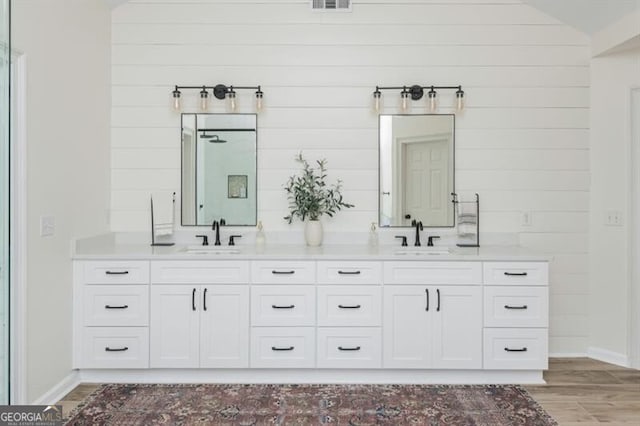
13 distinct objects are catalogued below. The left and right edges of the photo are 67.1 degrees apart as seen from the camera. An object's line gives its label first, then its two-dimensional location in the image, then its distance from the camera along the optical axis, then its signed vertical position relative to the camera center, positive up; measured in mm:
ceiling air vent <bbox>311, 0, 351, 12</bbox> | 3836 +1645
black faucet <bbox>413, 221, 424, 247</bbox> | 3763 -149
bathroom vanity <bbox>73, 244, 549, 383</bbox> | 3256 -677
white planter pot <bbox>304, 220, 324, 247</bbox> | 3683 -164
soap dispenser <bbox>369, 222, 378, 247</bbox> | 3828 -192
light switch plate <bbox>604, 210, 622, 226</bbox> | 3719 -39
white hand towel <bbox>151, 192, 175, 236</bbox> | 3801 -9
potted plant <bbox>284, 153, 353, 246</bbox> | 3742 +134
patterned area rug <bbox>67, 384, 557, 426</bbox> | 2787 -1195
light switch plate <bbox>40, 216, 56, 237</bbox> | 2912 -95
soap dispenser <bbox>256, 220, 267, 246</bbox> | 3762 -198
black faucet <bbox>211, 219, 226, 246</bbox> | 3787 -125
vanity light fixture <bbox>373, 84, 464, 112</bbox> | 3791 +925
